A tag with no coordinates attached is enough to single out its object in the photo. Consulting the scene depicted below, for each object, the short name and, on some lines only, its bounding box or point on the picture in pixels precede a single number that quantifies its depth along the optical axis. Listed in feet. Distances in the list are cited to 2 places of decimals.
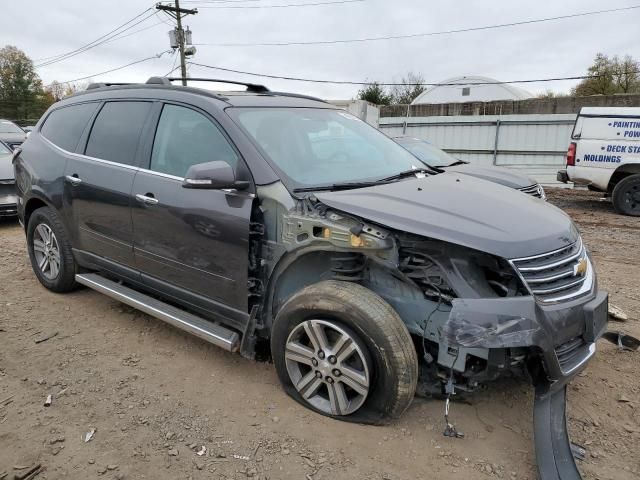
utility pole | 88.99
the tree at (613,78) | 125.08
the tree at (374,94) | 120.26
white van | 30.27
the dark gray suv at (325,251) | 8.24
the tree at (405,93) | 140.97
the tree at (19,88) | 170.30
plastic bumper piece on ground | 7.71
